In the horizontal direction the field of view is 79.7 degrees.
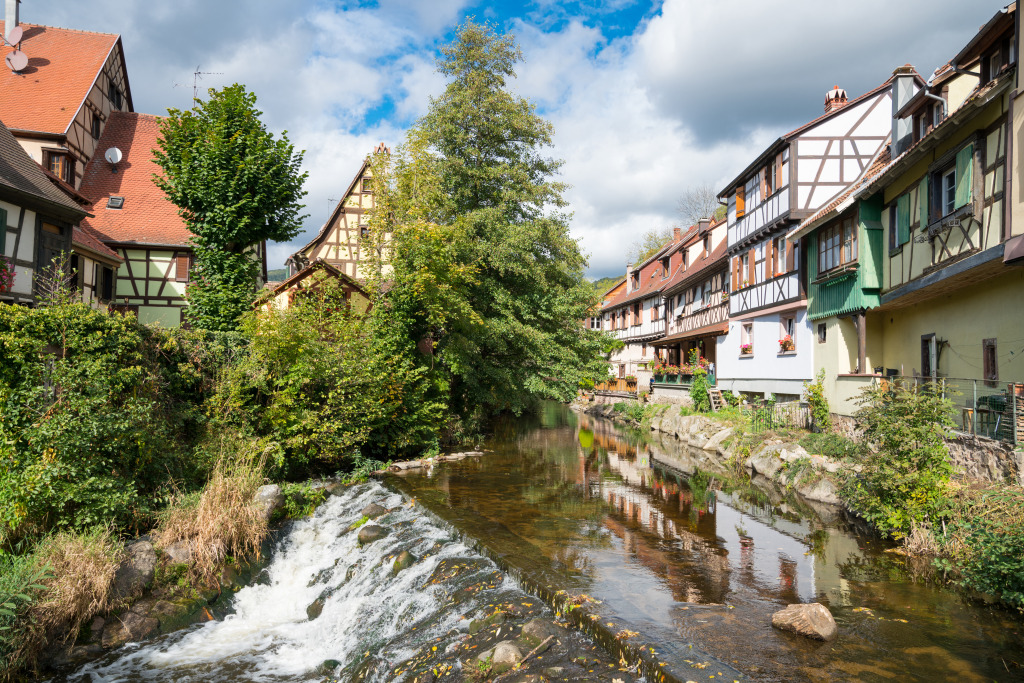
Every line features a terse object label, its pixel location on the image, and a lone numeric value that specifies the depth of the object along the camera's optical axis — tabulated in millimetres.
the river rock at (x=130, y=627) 8125
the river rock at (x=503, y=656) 6750
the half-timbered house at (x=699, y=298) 29969
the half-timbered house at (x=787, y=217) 21672
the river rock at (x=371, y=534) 11094
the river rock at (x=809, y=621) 7129
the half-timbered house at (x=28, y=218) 17141
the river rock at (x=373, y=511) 12332
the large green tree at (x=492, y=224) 23062
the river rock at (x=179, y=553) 9344
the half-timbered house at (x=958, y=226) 11836
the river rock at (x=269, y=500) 11109
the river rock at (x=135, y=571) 8594
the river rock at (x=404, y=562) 9915
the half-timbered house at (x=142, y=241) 26125
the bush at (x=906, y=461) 10086
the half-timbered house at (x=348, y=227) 33344
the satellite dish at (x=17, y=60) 26031
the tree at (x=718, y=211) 55691
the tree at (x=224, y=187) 20406
